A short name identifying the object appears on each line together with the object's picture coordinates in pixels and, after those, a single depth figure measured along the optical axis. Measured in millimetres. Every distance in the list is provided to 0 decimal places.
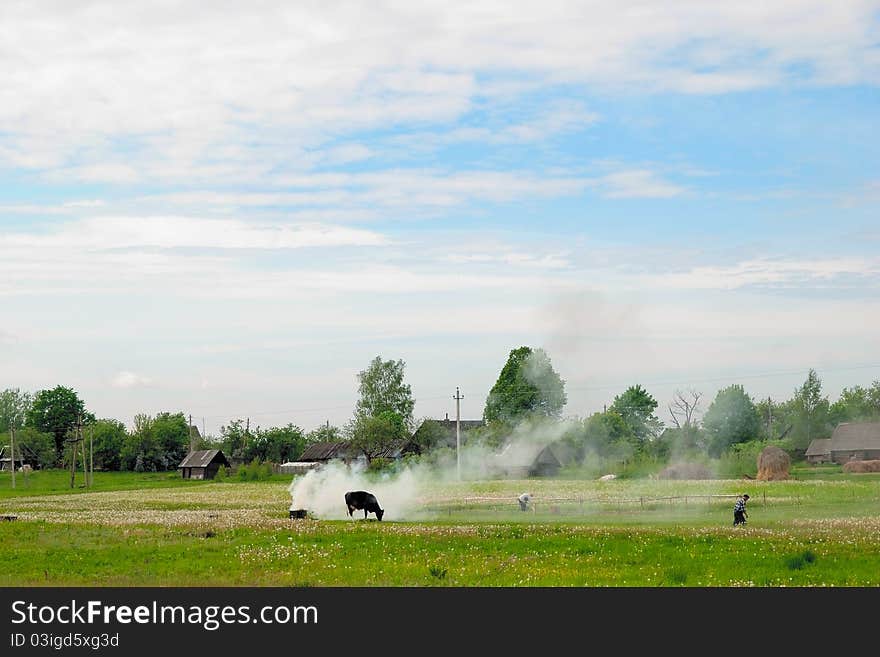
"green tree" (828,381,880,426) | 158250
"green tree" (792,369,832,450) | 154750
